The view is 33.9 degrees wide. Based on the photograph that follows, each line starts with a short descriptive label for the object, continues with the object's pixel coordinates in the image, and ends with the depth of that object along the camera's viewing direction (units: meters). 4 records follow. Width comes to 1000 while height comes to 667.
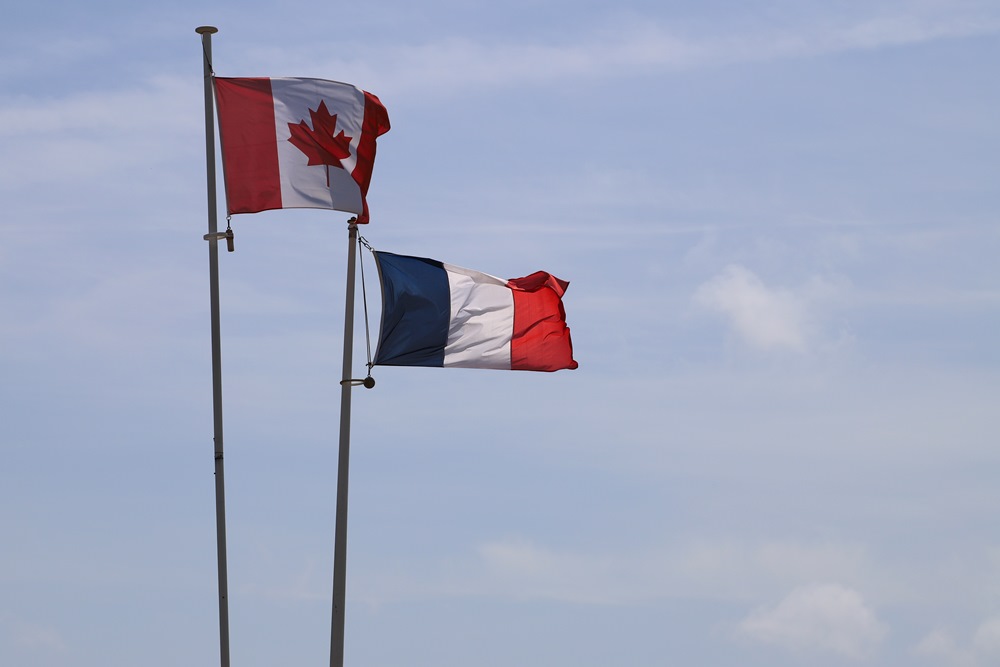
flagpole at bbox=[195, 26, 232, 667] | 29.58
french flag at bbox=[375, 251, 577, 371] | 33.28
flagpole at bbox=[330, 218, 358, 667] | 31.58
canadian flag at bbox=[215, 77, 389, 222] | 30.45
